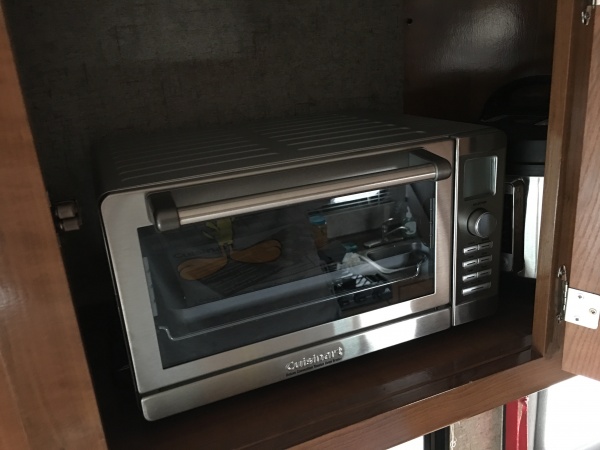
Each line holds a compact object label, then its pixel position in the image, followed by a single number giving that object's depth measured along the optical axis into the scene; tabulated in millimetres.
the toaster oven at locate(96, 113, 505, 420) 548
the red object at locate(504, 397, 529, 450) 986
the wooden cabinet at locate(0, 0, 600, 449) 414
